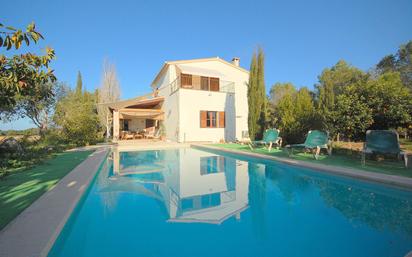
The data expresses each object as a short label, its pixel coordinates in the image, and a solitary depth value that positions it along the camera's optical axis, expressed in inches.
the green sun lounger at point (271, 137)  542.3
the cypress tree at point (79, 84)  1569.1
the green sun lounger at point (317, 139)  417.2
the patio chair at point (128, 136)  1029.9
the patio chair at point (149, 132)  1117.7
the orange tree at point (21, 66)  125.8
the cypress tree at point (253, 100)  727.0
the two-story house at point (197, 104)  874.1
